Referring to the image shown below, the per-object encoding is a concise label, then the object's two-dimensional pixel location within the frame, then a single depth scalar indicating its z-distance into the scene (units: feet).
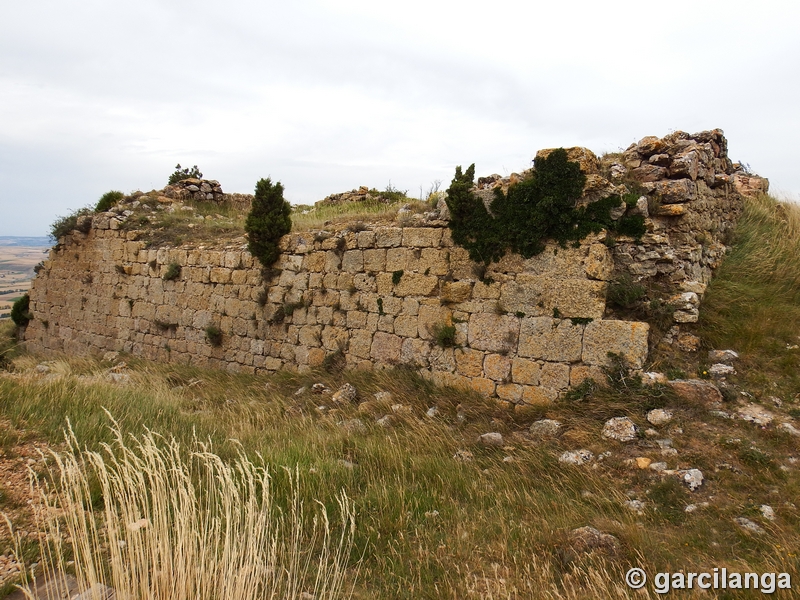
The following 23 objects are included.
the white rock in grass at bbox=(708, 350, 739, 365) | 19.51
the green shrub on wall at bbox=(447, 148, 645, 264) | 21.20
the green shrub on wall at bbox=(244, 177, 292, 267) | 31.71
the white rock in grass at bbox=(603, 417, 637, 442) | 17.42
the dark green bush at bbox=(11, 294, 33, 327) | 48.29
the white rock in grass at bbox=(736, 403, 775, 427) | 16.74
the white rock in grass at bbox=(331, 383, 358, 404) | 24.81
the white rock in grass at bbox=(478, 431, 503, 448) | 19.16
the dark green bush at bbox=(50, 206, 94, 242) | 42.70
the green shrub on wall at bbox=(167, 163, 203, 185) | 52.75
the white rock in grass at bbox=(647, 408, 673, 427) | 17.52
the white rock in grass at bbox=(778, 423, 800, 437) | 16.05
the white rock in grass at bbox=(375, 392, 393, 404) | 23.73
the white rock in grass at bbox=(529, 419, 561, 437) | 19.08
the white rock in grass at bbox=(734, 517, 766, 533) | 12.91
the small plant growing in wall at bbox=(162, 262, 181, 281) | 36.50
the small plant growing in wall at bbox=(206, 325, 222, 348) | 33.83
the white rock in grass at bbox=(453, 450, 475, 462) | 18.22
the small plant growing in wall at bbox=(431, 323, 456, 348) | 24.09
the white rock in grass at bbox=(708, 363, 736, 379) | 18.97
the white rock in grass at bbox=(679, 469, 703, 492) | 14.84
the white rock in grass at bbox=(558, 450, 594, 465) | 17.03
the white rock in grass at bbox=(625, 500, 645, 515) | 14.34
